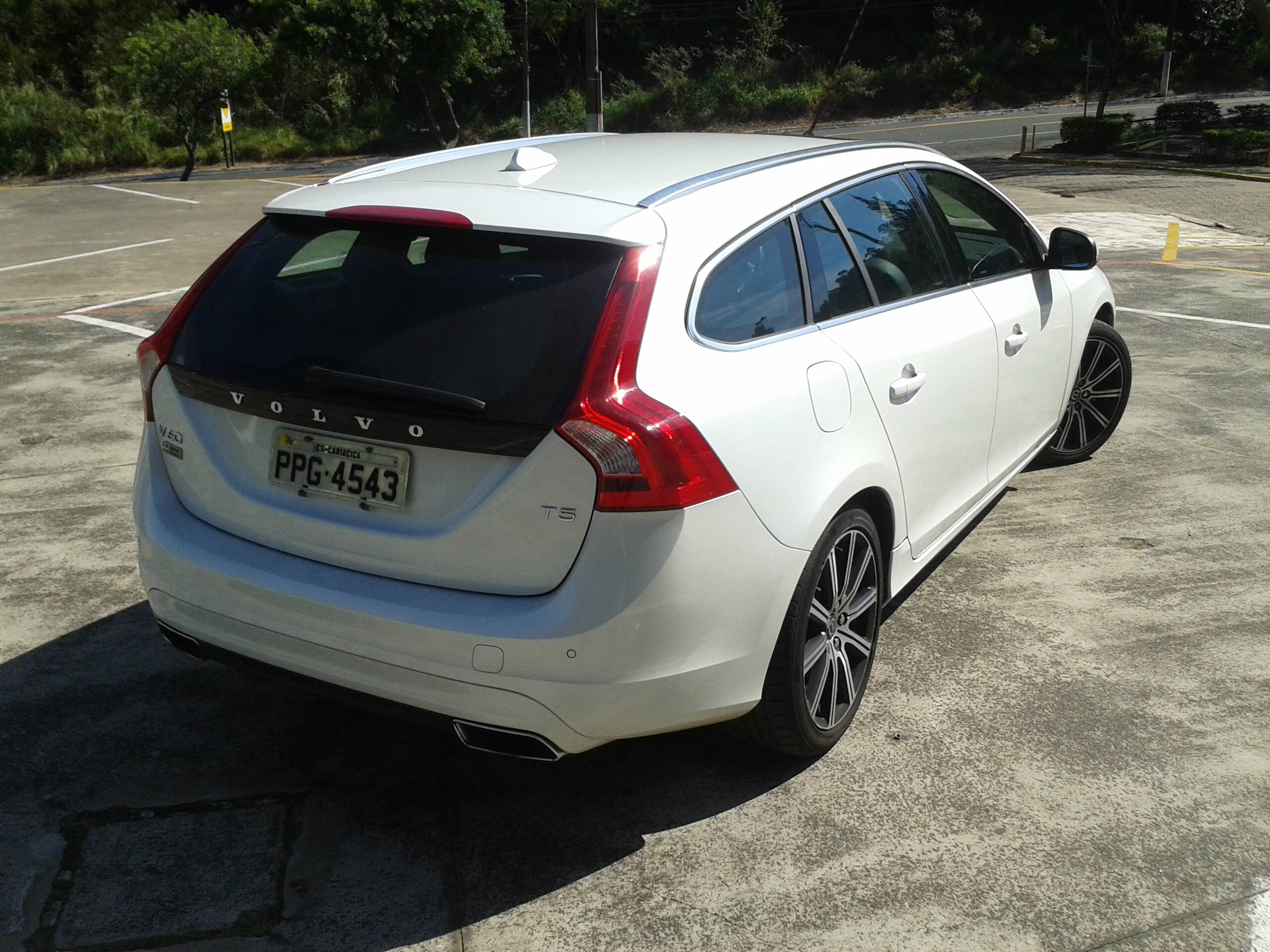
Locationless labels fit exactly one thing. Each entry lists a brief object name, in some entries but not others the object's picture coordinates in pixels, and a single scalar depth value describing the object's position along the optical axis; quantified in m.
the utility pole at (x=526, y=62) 33.34
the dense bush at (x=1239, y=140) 26.25
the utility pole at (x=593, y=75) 23.97
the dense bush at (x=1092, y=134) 31.77
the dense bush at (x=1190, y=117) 31.92
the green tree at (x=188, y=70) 30.80
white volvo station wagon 2.71
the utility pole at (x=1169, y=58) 43.78
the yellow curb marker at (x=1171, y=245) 12.78
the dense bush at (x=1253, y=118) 30.53
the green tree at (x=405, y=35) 40.34
